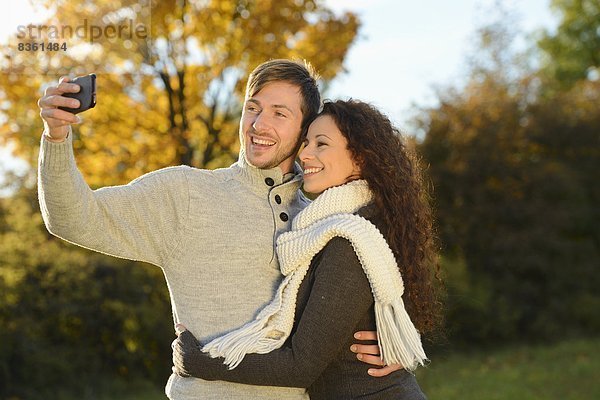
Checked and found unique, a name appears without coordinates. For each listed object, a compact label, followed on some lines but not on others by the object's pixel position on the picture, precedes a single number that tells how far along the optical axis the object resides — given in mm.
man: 2717
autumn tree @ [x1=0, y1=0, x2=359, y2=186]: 8320
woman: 2609
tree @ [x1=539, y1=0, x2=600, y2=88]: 26875
